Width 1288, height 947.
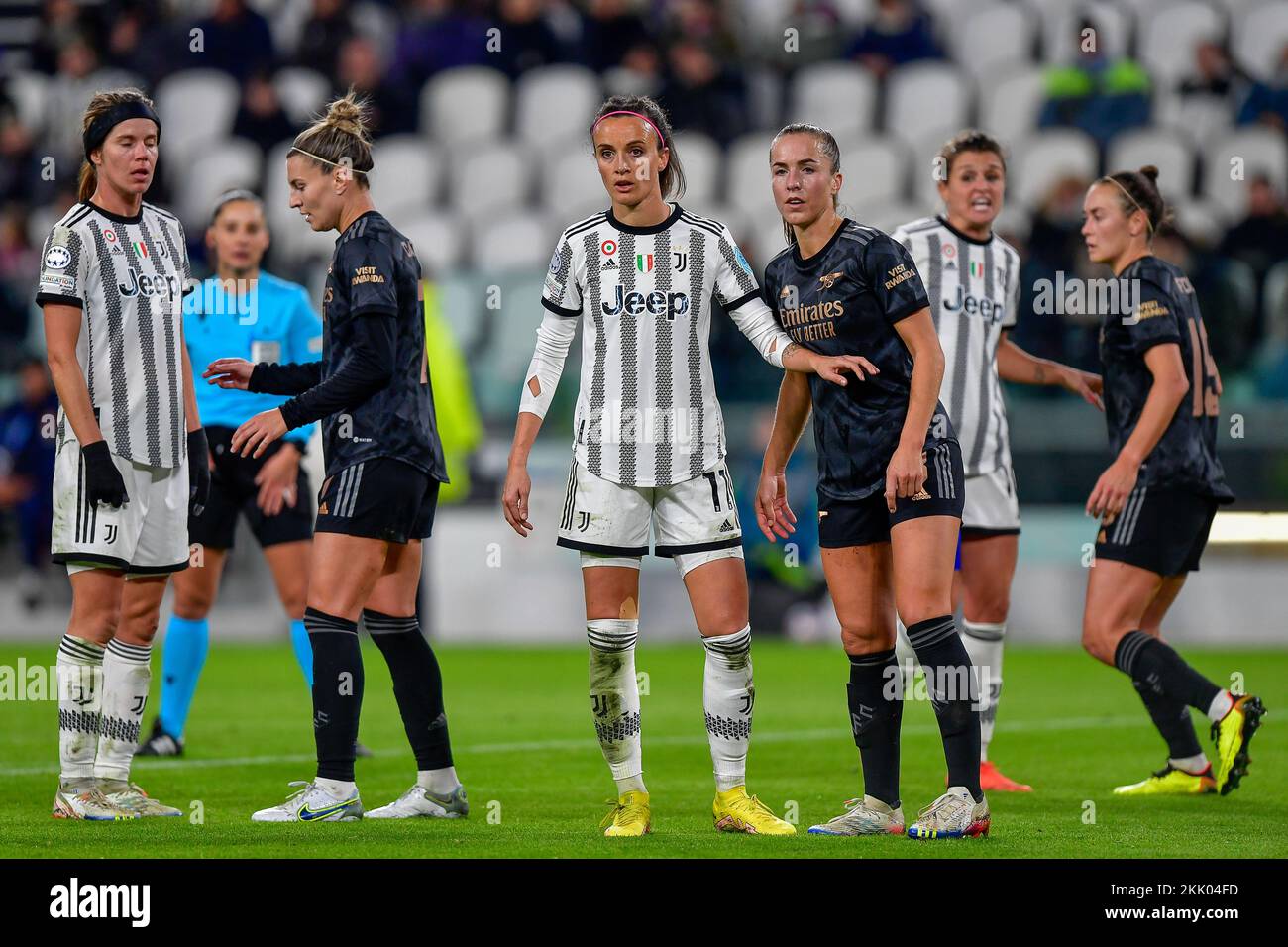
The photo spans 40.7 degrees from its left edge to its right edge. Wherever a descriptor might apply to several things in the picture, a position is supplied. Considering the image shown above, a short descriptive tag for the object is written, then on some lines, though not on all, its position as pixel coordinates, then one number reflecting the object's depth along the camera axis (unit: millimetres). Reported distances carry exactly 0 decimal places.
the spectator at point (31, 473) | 13555
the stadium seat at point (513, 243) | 16500
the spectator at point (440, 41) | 18391
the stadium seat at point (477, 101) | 18547
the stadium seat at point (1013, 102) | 17203
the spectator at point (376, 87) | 17219
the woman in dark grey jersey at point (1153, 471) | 6055
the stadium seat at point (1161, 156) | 16188
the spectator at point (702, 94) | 17031
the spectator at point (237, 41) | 18125
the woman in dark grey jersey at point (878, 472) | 4980
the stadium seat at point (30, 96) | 18094
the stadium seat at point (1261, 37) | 17516
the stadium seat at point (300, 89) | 18125
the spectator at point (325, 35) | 18062
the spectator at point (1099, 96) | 16578
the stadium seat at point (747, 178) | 17234
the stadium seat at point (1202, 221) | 14656
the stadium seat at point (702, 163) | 17016
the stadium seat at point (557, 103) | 18203
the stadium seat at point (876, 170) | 16719
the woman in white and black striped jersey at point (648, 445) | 5156
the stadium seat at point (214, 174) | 17359
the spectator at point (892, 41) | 17969
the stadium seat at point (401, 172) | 17906
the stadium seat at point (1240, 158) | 15930
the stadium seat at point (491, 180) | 17844
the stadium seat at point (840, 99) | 17844
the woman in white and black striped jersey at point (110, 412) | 5453
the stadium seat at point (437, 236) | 16875
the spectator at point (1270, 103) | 16281
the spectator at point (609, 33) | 17766
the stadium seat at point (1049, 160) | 15966
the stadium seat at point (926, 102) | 17656
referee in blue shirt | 7379
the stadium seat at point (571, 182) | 17375
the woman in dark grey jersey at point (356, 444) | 5285
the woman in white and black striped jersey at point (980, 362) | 6656
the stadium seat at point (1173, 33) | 17703
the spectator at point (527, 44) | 18266
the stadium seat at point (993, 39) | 18406
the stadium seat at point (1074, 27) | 17172
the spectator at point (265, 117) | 17094
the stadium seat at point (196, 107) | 18609
